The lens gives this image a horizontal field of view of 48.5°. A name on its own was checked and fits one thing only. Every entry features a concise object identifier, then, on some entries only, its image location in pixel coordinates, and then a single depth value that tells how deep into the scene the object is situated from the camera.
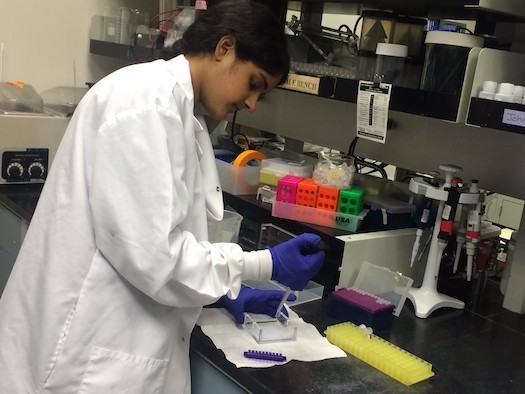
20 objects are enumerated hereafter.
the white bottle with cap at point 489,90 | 1.33
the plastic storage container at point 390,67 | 1.59
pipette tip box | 1.41
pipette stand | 1.52
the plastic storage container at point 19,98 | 2.25
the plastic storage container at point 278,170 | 1.83
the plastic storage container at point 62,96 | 2.53
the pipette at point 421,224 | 1.60
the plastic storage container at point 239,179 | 1.87
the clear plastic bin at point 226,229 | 1.62
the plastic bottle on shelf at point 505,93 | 1.28
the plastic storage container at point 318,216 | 1.62
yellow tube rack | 1.19
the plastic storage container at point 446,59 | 1.42
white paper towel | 1.22
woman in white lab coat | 1.00
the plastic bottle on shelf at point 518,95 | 1.29
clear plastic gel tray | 1.30
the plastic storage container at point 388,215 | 1.67
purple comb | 1.20
